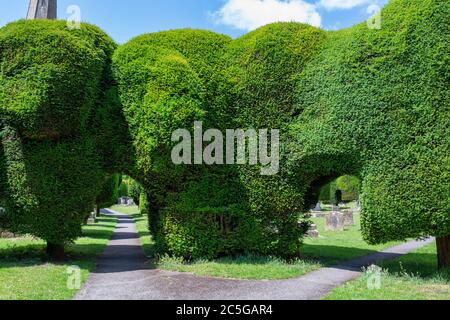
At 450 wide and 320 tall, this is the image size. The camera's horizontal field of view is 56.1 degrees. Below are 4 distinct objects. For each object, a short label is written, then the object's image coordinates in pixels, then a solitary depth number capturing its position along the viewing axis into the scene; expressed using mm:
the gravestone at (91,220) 31938
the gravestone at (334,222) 25641
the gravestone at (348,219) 28719
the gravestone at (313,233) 21205
